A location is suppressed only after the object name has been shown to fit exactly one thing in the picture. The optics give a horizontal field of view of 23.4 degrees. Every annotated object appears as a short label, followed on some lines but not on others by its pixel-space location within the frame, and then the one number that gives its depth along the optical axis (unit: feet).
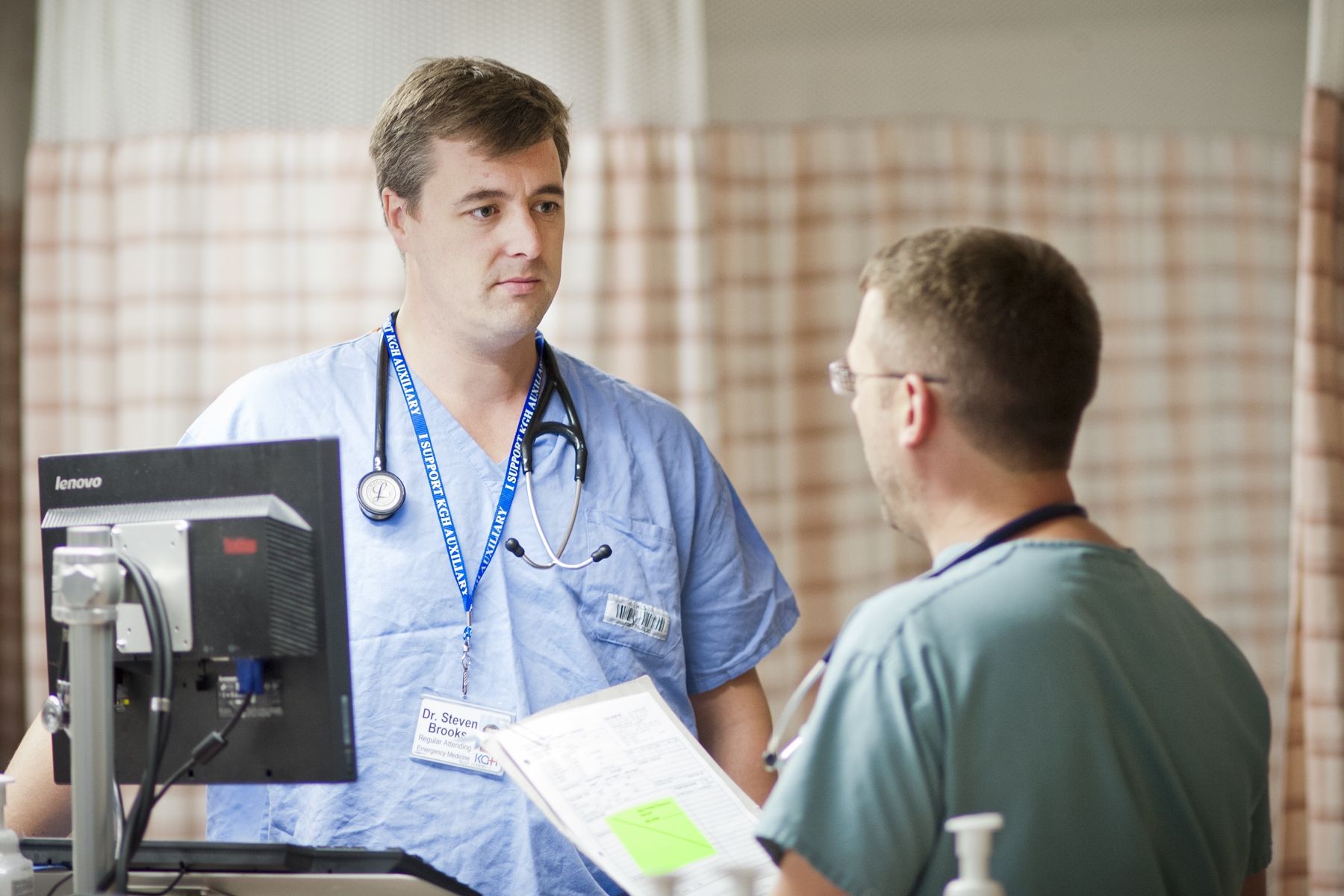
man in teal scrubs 8.65
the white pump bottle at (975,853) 8.40
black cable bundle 8.87
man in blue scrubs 9.95
